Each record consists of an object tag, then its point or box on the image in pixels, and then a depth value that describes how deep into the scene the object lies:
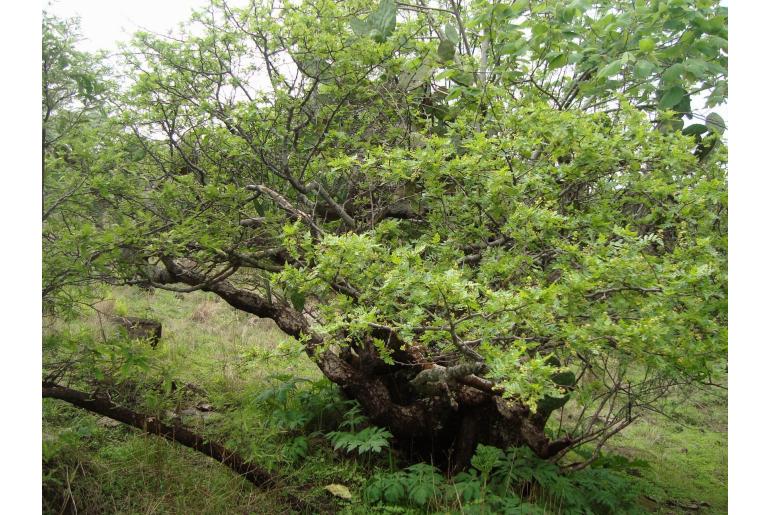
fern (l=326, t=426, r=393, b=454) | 3.92
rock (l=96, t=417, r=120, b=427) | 4.59
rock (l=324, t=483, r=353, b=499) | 3.74
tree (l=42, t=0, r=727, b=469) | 2.30
